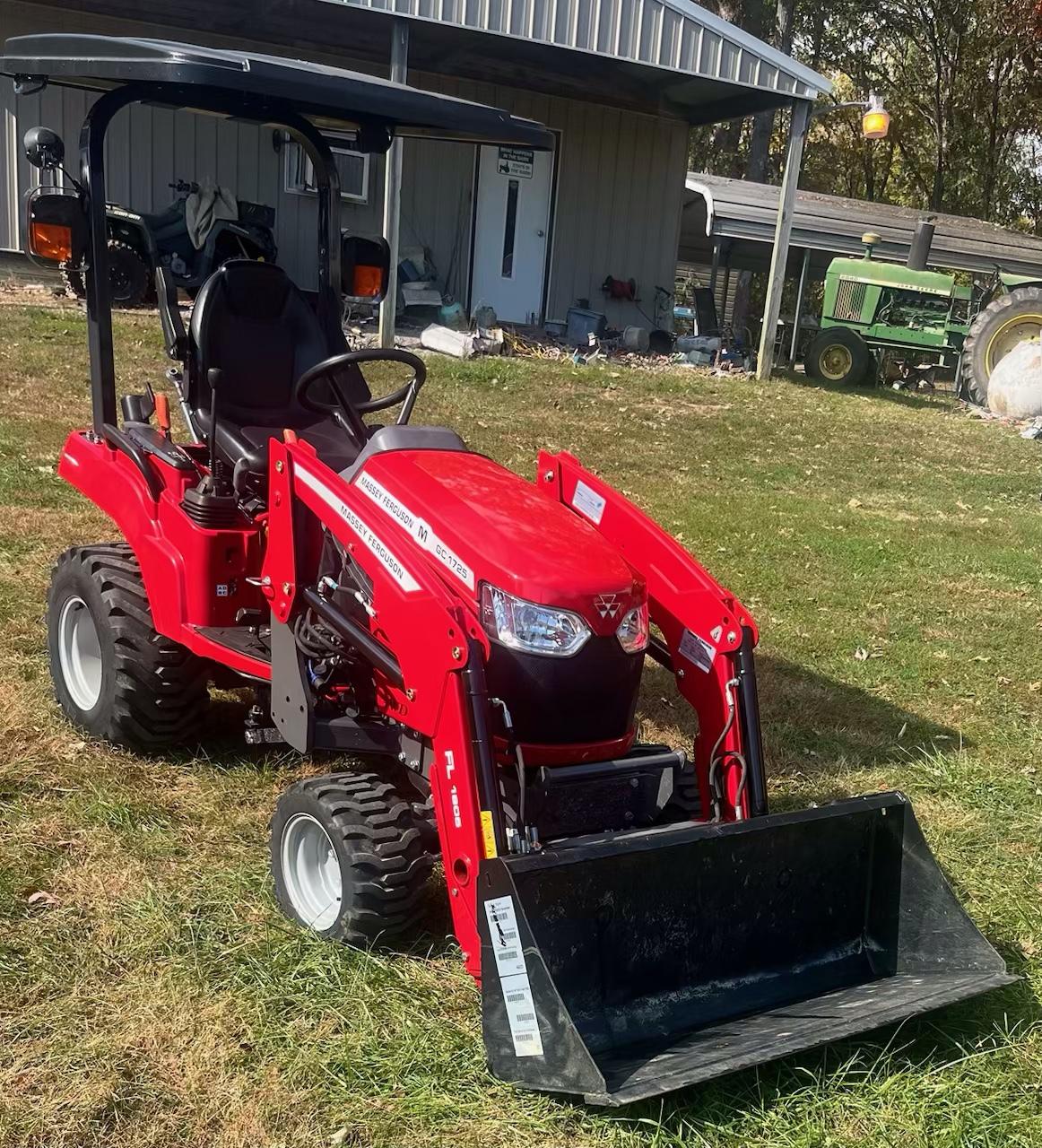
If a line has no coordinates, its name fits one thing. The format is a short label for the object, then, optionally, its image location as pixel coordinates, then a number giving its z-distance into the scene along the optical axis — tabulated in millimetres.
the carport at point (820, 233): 17125
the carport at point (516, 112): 11625
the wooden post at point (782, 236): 13133
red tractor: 2602
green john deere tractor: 14516
